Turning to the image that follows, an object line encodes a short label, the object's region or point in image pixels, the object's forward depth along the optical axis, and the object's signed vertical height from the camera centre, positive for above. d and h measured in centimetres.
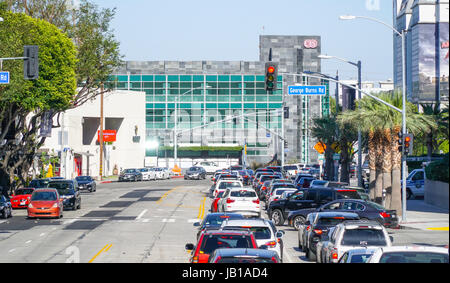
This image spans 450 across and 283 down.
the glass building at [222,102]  12319 +764
